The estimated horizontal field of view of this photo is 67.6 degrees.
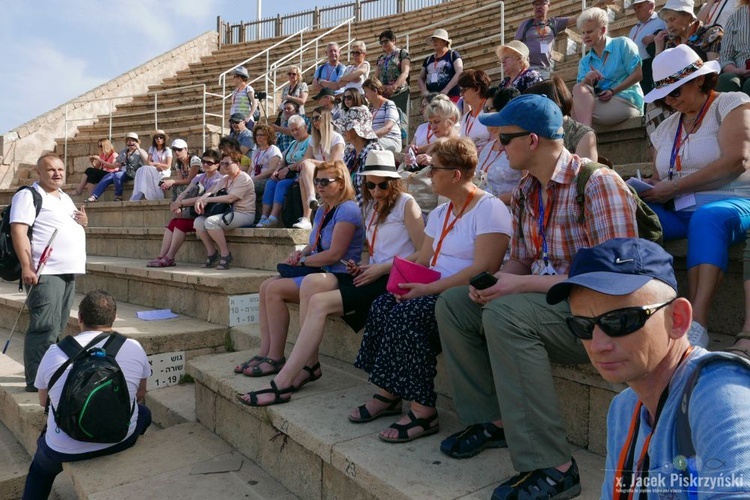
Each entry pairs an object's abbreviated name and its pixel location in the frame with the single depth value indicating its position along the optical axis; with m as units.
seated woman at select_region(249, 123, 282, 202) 6.74
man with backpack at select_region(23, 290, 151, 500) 3.01
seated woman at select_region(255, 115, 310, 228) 6.18
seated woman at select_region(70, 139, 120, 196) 10.26
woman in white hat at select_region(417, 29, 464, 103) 6.96
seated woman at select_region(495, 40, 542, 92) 4.74
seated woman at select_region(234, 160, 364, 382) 3.56
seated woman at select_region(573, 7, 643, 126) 4.73
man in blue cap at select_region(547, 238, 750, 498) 0.93
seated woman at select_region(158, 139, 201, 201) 8.38
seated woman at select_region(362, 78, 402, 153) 5.86
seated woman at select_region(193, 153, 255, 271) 5.95
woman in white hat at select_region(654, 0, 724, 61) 4.25
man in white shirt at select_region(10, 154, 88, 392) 4.19
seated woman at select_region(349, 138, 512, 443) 2.60
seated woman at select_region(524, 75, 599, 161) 3.23
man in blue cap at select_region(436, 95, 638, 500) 2.02
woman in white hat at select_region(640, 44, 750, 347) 2.38
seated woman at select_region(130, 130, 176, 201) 9.16
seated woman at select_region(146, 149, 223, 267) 6.30
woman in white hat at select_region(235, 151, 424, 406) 3.12
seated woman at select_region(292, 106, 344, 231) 5.72
